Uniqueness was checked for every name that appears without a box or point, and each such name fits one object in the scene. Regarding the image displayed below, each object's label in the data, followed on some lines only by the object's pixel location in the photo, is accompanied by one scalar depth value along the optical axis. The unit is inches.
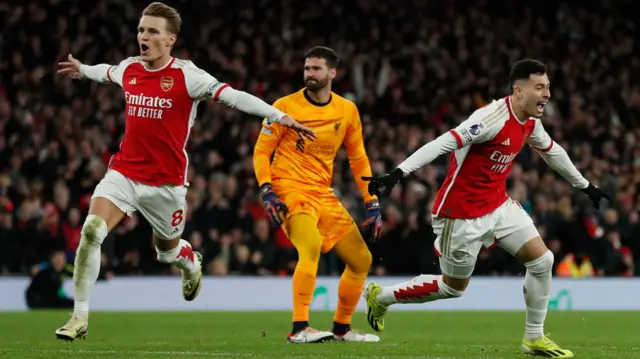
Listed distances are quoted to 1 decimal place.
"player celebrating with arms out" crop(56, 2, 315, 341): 629.0
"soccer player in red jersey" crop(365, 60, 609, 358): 626.0
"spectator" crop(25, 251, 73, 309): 1162.4
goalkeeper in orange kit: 725.6
